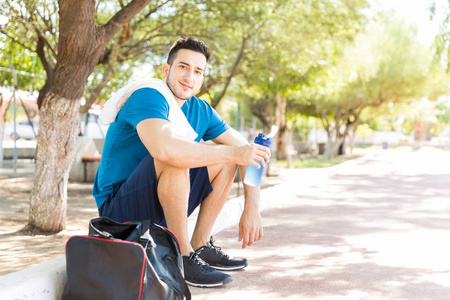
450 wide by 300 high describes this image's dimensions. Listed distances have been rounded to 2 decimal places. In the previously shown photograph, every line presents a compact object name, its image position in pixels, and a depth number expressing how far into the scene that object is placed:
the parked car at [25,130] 18.11
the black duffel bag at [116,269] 2.42
